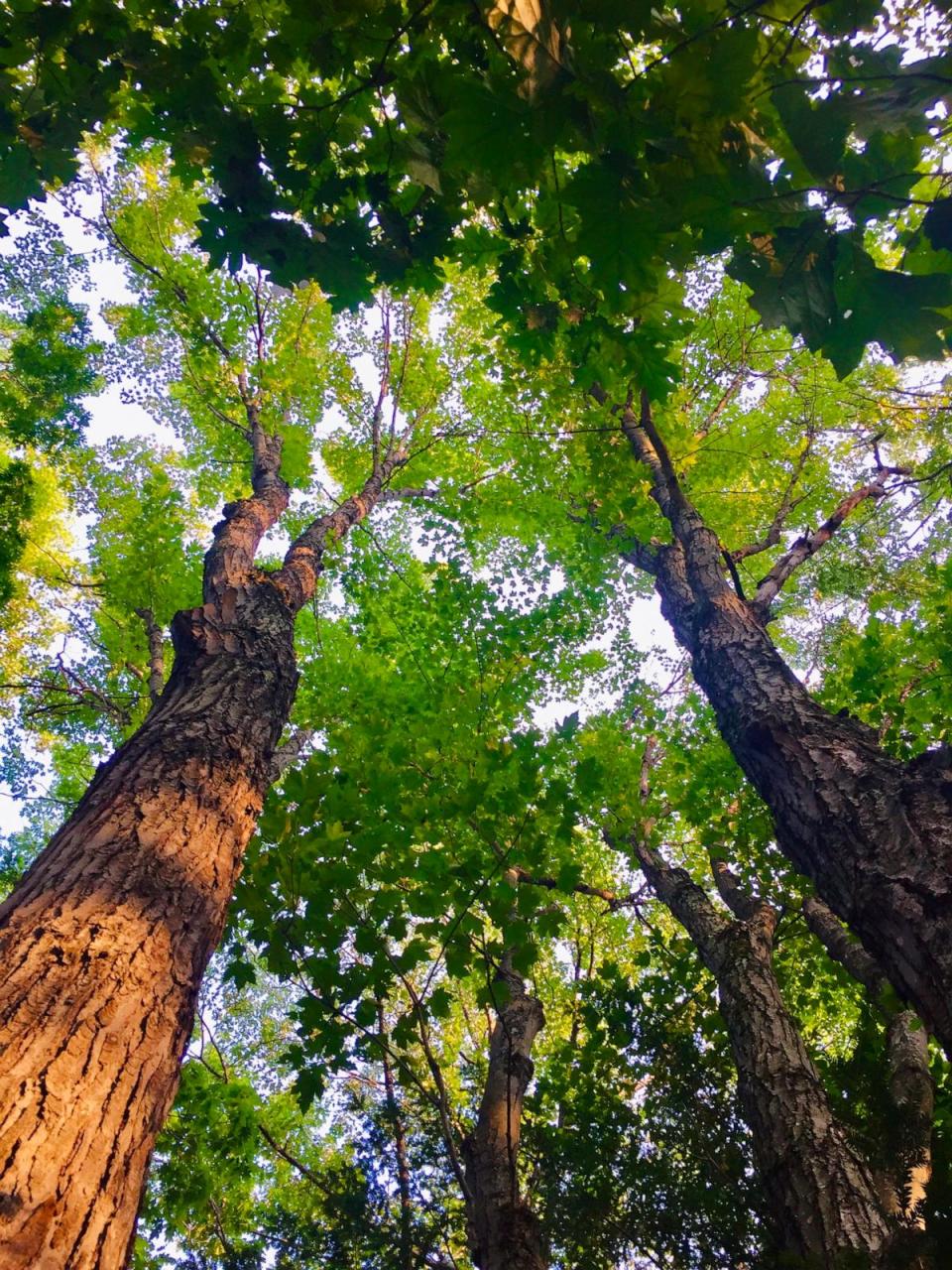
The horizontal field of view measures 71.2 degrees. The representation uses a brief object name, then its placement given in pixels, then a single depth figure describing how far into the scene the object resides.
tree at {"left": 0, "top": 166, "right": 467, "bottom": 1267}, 1.38
